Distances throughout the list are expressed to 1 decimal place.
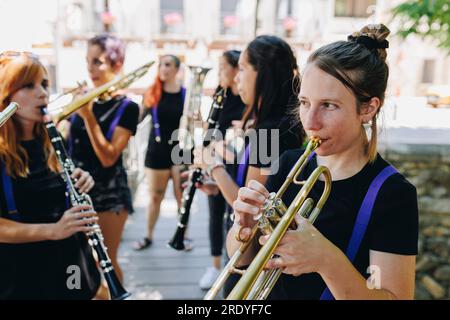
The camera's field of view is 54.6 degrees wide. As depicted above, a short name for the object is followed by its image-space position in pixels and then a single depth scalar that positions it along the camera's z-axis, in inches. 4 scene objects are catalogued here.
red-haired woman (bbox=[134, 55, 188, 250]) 157.5
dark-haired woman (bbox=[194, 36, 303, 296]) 74.8
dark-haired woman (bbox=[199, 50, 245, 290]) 114.9
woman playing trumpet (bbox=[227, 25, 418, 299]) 41.3
